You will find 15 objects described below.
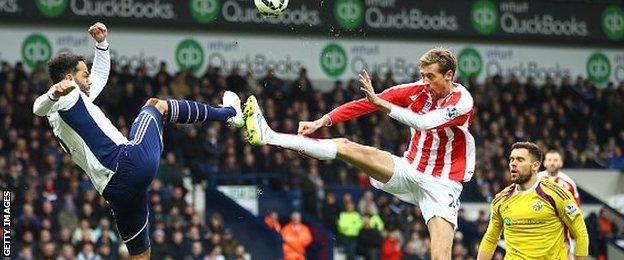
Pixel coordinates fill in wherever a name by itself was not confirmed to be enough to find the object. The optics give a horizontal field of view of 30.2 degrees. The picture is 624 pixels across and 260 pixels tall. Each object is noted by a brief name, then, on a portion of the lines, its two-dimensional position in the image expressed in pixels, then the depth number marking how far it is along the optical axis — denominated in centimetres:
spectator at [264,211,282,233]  1927
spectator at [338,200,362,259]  1962
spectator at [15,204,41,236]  1712
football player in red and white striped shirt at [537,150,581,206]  1211
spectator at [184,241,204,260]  1789
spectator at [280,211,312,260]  1899
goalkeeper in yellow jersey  1002
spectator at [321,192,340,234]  1989
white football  1041
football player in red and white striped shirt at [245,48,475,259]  927
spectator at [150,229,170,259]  1766
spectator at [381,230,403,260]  1942
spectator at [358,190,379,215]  1998
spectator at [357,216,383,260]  1938
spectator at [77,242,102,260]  1686
